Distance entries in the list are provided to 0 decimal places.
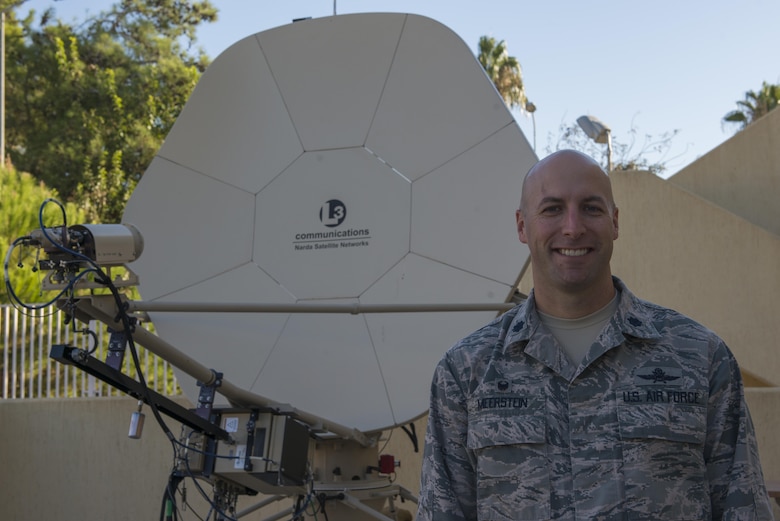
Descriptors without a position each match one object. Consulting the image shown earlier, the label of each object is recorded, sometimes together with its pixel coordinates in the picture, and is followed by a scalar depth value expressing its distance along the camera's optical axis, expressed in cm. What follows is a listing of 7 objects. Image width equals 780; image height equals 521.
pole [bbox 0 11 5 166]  2066
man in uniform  209
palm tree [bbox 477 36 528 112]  3253
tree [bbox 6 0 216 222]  2333
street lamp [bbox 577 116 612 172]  1285
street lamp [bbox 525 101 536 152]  2062
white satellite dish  551
